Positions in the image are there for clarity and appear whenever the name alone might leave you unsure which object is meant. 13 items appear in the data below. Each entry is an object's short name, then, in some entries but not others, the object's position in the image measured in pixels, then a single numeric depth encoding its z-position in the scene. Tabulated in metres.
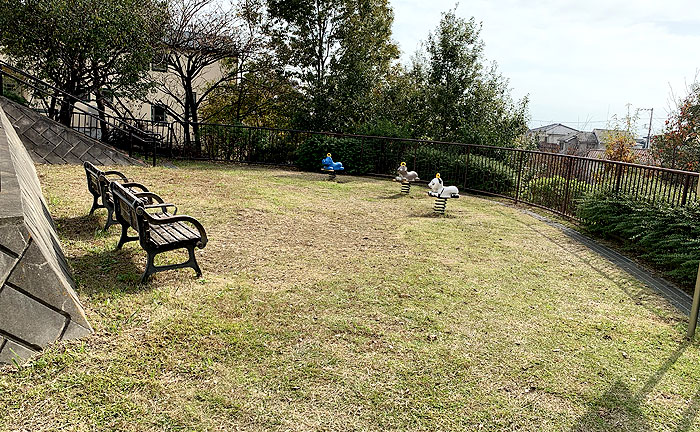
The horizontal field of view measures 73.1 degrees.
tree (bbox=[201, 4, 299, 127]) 17.83
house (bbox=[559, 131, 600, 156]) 44.44
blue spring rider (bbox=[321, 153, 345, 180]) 12.70
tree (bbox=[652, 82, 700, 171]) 15.29
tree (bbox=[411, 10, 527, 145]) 16.73
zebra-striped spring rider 8.82
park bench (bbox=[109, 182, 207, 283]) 4.12
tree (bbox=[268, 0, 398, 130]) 17.62
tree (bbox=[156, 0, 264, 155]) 15.52
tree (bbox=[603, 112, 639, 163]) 16.30
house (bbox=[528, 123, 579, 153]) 55.53
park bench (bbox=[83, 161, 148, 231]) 5.62
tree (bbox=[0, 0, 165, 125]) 11.80
